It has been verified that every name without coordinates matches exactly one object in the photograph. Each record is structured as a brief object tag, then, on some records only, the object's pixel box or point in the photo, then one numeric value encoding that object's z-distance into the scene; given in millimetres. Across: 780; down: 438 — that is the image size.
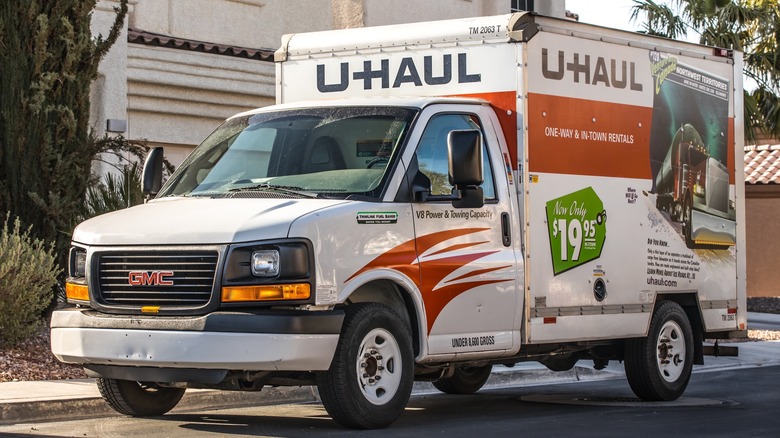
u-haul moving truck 9281
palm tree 27375
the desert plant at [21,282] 13531
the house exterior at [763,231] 31859
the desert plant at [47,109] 14961
